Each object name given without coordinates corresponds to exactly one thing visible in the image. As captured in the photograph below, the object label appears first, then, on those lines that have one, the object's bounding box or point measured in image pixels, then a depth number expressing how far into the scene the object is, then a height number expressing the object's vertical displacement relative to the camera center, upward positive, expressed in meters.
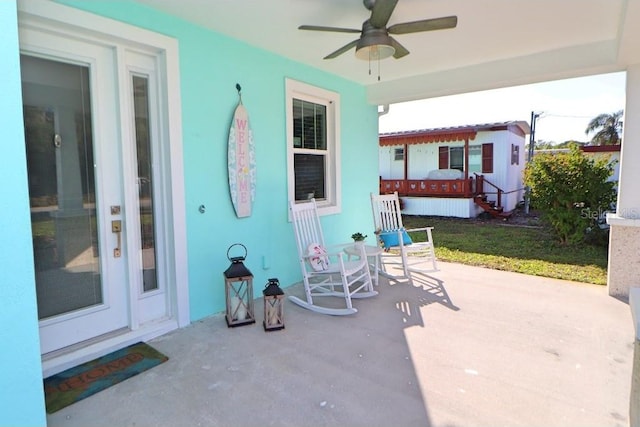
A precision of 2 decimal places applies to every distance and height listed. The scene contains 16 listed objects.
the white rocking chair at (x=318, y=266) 3.48 -0.81
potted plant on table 3.91 -0.58
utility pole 14.35 +1.83
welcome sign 3.41 +0.18
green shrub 5.88 -0.22
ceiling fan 2.47 +1.04
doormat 2.13 -1.17
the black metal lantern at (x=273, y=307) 2.98 -0.99
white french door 2.43 +0.00
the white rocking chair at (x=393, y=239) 4.35 -0.67
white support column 3.58 -0.34
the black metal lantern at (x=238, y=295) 3.03 -0.93
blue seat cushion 4.36 -0.67
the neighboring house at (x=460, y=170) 10.43 +0.31
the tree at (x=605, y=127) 20.67 +2.84
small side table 3.99 -0.77
